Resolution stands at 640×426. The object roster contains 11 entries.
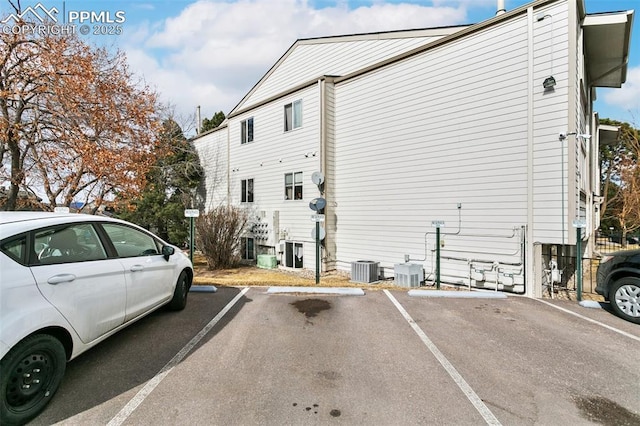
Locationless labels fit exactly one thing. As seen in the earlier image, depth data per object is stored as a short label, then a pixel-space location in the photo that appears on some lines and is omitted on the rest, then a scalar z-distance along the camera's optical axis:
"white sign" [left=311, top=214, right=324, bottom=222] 8.55
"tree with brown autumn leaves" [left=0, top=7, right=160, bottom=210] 8.76
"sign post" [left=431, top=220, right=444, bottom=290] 7.76
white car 2.32
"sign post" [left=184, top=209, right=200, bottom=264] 8.88
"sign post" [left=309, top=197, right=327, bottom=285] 8.44
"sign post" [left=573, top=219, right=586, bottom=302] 6.46
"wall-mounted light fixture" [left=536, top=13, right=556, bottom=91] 7.26
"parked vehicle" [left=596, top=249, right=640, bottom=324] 5.02
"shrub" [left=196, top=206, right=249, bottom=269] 13.91
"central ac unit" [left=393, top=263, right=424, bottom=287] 8.98
